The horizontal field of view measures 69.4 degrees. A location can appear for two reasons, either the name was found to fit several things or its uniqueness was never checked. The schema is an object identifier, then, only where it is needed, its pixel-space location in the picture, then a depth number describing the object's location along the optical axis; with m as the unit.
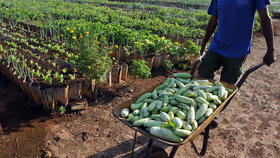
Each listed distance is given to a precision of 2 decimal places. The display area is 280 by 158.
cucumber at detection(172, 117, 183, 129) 1.90
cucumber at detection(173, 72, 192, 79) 2.97
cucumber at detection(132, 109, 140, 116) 2.18
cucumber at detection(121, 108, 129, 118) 2.14
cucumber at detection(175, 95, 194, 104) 2.21
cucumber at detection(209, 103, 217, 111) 2.24
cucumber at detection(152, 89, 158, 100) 2.41
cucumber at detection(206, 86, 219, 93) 2.44
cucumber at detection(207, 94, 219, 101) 2.29
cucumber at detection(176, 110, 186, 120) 2.08
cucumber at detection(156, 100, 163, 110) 2.19
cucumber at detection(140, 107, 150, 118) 2.14
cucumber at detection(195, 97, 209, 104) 2.23
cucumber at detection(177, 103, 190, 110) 2.17
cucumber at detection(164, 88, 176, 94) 2.47
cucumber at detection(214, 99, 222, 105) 2.32
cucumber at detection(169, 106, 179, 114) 2.14
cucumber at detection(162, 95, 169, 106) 2.22
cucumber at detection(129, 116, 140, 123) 2.07
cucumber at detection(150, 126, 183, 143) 1.81
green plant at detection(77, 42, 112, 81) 4.01
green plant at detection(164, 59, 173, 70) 5.58
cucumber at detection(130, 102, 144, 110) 2.26
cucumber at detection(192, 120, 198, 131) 1.99
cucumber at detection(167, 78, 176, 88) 2.61
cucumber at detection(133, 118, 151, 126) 1.99
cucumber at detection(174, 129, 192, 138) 1.85
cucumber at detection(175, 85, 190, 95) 2.40
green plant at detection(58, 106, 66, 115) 3.69
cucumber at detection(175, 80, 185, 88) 2.62
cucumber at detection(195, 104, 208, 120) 2.10
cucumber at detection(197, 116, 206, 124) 2.08
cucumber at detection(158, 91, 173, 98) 2.38
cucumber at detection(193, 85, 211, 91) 2.47
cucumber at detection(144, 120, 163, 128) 1.95
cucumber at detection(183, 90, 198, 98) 2.32
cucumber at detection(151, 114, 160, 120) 2.08
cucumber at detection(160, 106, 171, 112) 2.16
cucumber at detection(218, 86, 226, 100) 2.38
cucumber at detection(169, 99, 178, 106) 2.26
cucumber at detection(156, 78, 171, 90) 2.65
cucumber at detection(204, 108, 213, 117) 2.11
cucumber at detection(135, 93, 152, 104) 2.39
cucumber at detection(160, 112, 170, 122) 2.01
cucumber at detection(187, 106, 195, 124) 2.03
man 2.75
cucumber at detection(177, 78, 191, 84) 2.80
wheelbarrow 1.87
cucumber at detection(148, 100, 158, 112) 2.19
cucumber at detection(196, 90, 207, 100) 2.30
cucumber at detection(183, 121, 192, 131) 1.95
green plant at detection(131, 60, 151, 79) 4.55
